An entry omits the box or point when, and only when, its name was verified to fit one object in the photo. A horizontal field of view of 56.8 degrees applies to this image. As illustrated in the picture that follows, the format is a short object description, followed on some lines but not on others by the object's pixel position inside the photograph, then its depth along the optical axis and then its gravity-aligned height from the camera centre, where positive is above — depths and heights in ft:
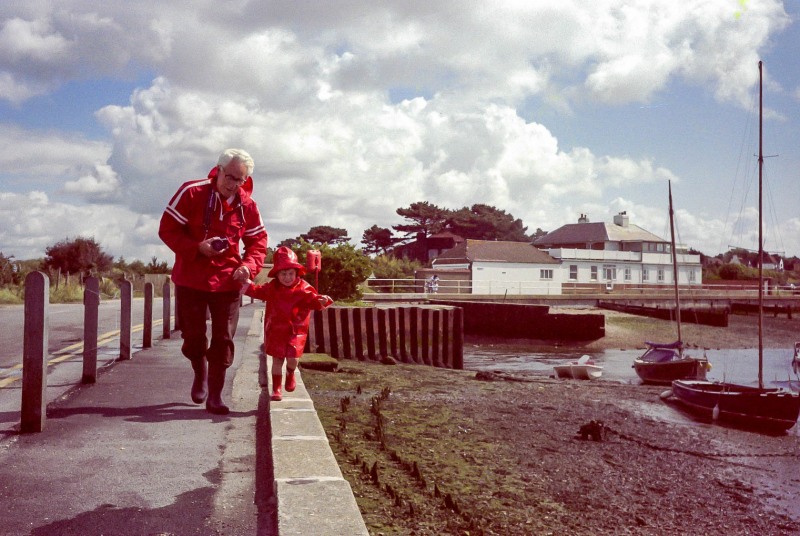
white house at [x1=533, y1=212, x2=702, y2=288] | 249.96 +13.66
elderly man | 18.30 +1.08
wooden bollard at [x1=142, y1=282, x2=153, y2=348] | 36.22 -1.21
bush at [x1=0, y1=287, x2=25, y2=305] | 96.99 -0.19
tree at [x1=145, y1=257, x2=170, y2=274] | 171.42 +6.51
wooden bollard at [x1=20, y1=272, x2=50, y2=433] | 16.46 -1.30
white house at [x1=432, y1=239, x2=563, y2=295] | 214.69 +8.34
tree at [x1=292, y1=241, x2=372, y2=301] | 58.54 +2.05
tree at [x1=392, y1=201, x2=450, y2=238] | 288.51 +30.03
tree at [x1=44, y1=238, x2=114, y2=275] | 145.69 +7.70
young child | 19.98 -0.31
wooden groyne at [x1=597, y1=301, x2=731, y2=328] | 178.06 -4.82
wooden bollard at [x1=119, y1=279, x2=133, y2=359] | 29.71 -0.91
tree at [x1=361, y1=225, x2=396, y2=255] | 290.76 +21.90
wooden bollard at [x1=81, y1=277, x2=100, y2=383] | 23.00 -1.06
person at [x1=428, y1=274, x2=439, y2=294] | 178.25 +2.32
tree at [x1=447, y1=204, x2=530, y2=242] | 296.51 +28.94
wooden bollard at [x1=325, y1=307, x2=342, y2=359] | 47.14 -2.40
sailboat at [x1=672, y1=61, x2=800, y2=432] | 53.06 -8.24
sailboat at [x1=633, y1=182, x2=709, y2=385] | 84.94 -8.30
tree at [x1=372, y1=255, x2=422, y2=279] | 195.21 +7.44
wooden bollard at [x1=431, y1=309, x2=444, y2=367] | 59.76 -3.47
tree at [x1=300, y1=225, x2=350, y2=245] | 287.26 +24.05
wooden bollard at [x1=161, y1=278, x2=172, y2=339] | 39.96 -0.87
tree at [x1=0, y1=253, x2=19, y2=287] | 122.52 +3.90
